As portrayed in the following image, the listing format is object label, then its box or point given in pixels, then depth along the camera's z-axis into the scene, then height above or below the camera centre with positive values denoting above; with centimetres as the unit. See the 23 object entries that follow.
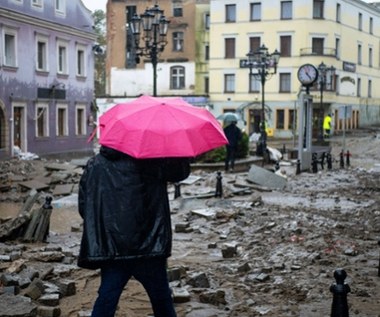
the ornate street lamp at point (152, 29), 1584 +191
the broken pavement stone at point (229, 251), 875 -202
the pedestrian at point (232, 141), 2055 -117
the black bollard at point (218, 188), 1501 -198
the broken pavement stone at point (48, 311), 572 -186
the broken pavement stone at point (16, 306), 560 -183
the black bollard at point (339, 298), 432 -131
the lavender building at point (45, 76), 2842 +138
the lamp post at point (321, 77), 3429 +154
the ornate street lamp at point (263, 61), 2616 +179
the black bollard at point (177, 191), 1492 -205
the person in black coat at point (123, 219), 438 -79
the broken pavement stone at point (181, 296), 625 -188
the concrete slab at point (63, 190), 1783 -243
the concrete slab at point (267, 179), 1717 -201
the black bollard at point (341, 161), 2536 -225
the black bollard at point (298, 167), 2170 -214
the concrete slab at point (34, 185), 1866 -238
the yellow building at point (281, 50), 4841 +422
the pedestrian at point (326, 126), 4096 -139
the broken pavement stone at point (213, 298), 634 -193
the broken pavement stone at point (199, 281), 680 -189
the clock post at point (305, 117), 2167 -44
